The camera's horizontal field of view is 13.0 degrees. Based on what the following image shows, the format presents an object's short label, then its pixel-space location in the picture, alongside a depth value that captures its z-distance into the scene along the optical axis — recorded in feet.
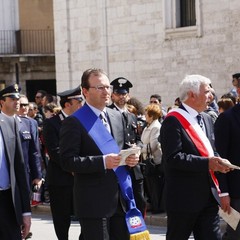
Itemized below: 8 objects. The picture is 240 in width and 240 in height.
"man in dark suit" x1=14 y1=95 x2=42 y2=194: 37.43
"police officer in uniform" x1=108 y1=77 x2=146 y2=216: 31.10
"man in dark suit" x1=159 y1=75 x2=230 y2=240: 29.40
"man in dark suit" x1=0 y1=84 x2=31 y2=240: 30.25
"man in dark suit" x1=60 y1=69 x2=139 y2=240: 28.18
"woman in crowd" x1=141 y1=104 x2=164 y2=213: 51.84
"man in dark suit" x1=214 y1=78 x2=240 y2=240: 31.85
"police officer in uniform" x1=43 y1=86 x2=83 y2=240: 40.06
